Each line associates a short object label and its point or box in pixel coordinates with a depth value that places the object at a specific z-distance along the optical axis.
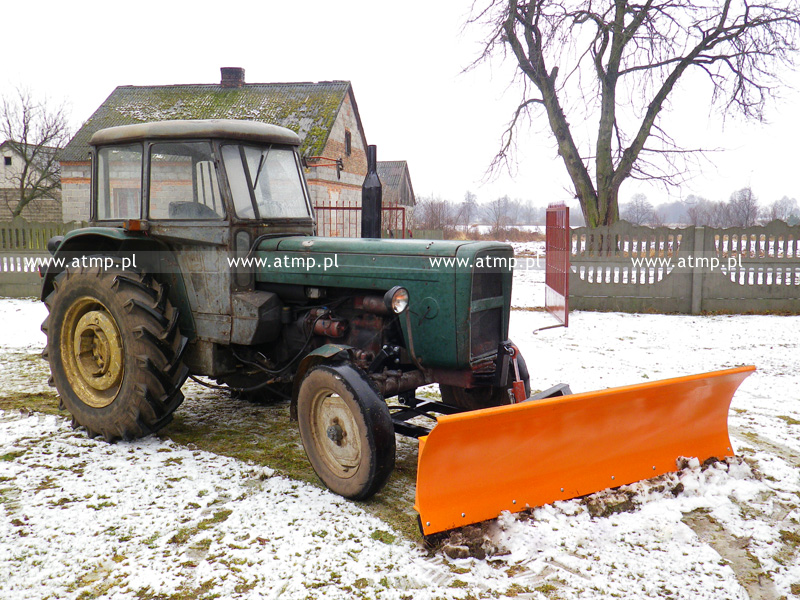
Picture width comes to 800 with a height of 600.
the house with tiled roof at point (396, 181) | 42.62
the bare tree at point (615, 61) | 14.23
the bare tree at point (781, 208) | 62.86
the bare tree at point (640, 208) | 66.04
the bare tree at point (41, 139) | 30.09
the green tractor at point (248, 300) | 3.67
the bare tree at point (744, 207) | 37.65
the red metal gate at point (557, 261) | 9.60
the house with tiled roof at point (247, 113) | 20.62
